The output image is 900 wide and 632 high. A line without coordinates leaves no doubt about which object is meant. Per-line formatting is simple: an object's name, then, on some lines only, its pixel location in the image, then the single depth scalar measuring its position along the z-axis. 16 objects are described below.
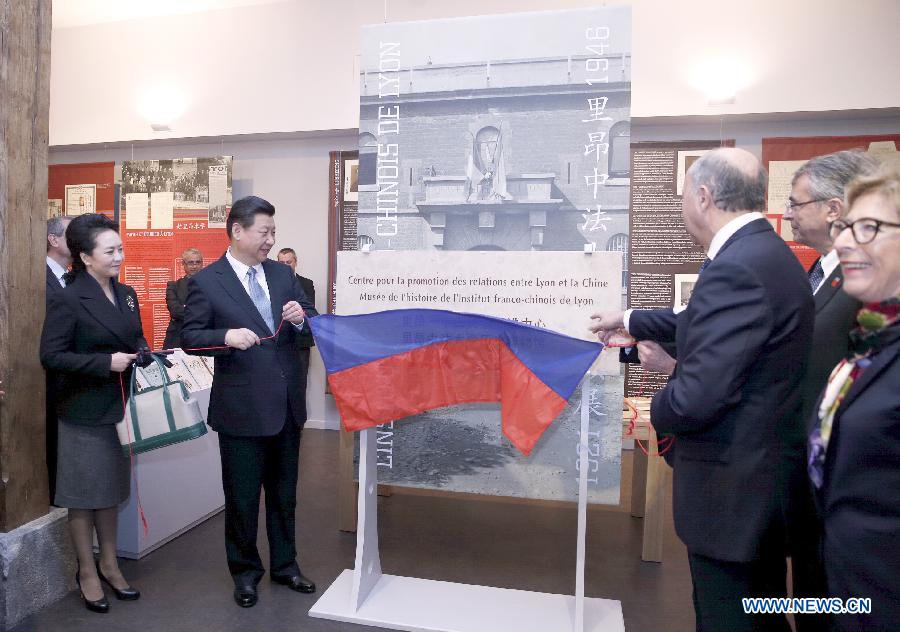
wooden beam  2.52
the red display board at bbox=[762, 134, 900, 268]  5.07
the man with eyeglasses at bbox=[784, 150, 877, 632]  1.60
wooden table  3.26
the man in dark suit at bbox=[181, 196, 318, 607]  2.61
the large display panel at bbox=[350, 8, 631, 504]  2.69
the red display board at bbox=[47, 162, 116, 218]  6.66
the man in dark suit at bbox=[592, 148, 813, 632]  1.51
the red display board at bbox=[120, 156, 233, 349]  6.16
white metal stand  2.54
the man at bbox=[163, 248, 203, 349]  5.82
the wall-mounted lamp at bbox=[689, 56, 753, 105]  4.88
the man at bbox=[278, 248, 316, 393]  5.91
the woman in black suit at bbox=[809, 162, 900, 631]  1.17
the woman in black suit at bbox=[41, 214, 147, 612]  2.47
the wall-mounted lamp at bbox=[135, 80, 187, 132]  6.16
